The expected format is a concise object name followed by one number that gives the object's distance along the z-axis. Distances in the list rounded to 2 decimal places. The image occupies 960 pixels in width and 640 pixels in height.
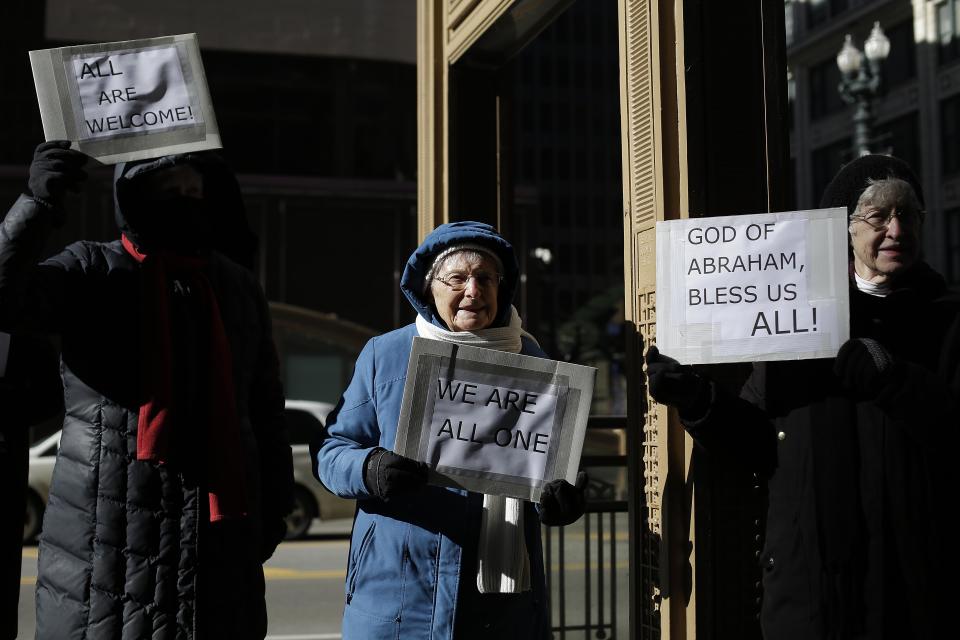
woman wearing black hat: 2.65
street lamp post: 13.65
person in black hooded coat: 2.88
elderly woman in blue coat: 3.01
